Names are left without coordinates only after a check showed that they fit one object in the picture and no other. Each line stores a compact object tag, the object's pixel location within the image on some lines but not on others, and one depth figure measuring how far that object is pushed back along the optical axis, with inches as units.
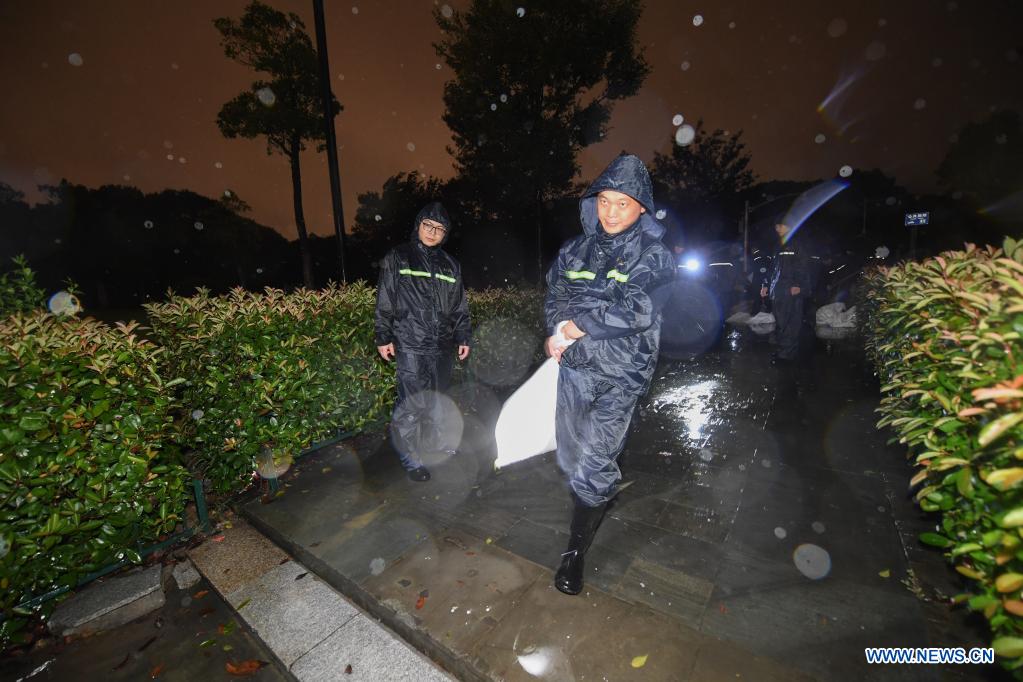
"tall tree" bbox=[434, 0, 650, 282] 567.8
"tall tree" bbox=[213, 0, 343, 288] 617.3
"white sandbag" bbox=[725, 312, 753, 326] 471.9
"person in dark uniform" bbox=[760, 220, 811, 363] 275.7
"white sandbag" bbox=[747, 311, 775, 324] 441.7
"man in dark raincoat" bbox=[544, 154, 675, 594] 93.7
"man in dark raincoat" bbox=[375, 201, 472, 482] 144.3
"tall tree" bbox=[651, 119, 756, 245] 1488.7
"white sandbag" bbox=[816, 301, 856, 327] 417.4
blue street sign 623.2
